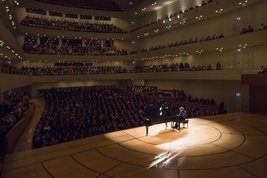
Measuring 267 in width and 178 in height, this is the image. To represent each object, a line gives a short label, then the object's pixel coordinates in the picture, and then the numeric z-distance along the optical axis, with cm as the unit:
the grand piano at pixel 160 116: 1030
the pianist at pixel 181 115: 1092
